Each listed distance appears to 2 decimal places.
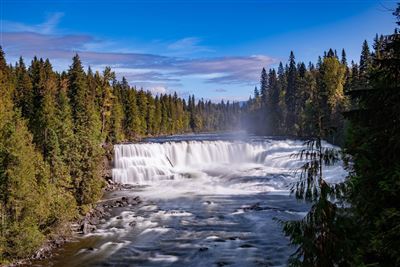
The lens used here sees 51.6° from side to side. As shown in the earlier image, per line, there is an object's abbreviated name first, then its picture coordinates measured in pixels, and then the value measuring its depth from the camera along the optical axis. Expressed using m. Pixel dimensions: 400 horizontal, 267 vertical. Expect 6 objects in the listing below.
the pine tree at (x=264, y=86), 144.50
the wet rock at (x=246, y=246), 26.97
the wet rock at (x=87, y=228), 31.09
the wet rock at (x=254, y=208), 37.28
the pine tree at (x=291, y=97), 102.24
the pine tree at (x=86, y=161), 36.41
